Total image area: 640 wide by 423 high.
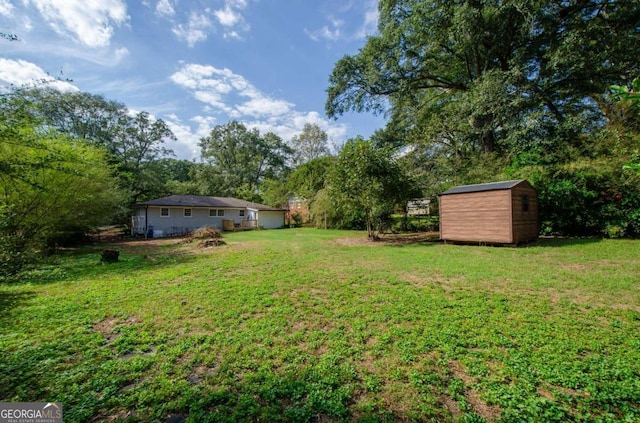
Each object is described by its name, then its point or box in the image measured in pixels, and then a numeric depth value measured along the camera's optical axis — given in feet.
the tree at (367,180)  36.09
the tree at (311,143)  108.78
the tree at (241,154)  107.68
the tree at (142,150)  73.82
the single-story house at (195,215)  57.98
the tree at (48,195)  11.96
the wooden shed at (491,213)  28.55
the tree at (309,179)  78.18
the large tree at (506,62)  35.40
